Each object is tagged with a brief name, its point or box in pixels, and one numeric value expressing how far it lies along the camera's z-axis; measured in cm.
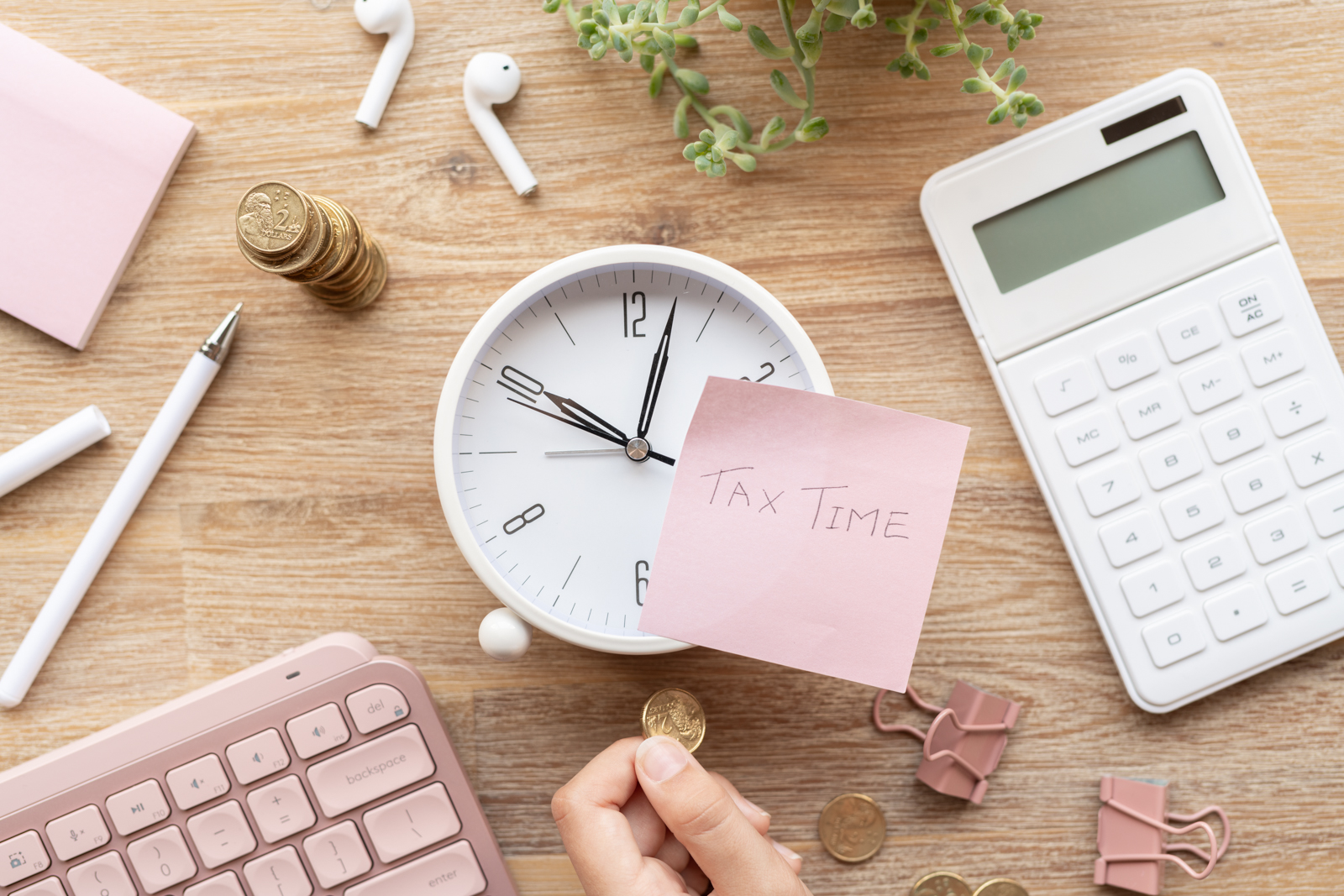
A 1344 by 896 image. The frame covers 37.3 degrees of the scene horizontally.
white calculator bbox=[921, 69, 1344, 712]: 59
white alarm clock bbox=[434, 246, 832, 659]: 56
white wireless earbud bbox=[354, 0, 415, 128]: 59
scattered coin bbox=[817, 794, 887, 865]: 60
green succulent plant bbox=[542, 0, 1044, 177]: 56
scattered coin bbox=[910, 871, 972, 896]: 60
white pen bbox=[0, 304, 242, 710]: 60
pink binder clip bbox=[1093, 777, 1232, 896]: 60
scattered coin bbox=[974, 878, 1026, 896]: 60
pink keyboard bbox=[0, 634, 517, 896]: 58
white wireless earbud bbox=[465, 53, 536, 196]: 59
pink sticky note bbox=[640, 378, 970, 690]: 54
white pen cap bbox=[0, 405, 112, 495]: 59
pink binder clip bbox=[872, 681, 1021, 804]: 60
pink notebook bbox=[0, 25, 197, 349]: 60
